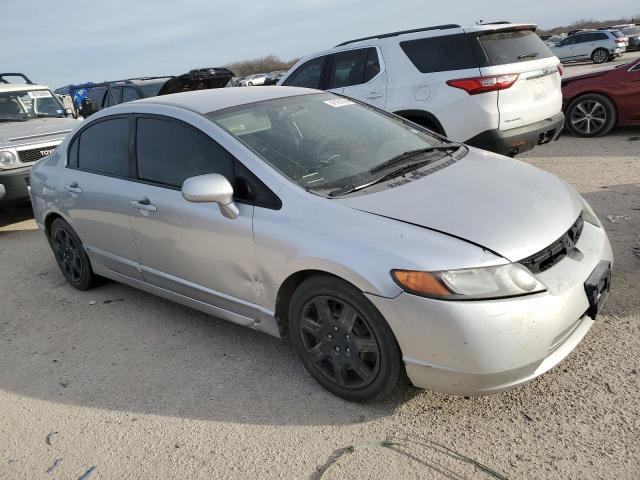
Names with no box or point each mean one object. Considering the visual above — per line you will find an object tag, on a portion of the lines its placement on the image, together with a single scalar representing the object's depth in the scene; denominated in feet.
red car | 28.19
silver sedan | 8.27
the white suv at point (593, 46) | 90.27
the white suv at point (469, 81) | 20.58
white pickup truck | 23.54
